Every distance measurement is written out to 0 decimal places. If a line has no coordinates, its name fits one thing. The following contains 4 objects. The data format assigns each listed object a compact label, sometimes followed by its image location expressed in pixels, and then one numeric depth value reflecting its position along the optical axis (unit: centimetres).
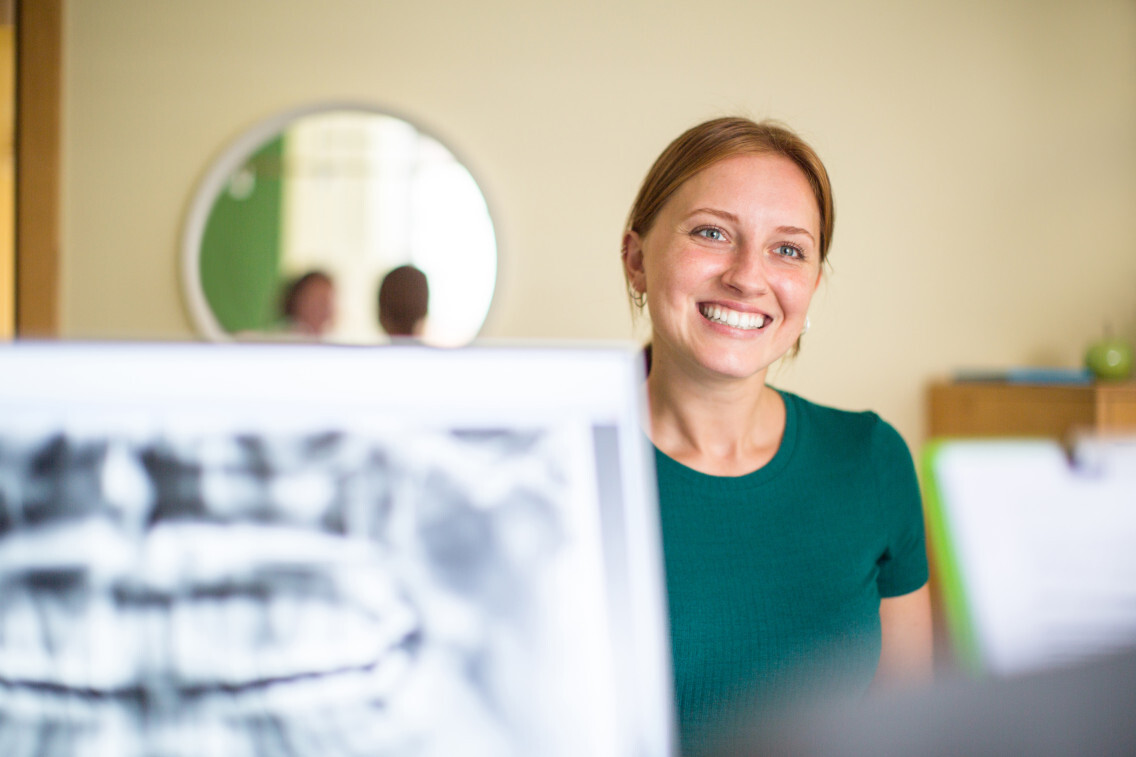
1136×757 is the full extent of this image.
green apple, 248
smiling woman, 90
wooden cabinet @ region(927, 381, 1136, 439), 226
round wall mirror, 258
